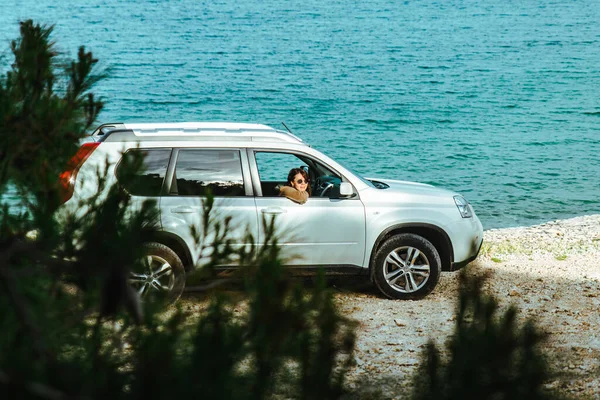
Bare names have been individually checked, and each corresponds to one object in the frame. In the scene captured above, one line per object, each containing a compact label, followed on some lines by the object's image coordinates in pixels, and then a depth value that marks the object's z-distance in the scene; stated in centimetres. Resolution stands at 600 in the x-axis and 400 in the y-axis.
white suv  1644
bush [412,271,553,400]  507
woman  1692
